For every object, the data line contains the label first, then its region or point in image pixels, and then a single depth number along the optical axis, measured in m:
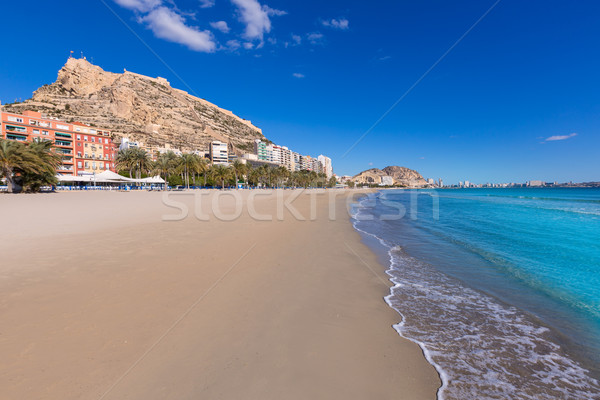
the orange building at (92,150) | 66.41
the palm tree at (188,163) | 61.88
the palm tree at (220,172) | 72.56
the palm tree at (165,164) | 63.88
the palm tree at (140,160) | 56.09
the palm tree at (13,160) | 27.84
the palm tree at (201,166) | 63.75
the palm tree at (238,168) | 76.69
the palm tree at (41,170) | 30.13
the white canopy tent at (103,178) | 44.84
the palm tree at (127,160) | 55.88
